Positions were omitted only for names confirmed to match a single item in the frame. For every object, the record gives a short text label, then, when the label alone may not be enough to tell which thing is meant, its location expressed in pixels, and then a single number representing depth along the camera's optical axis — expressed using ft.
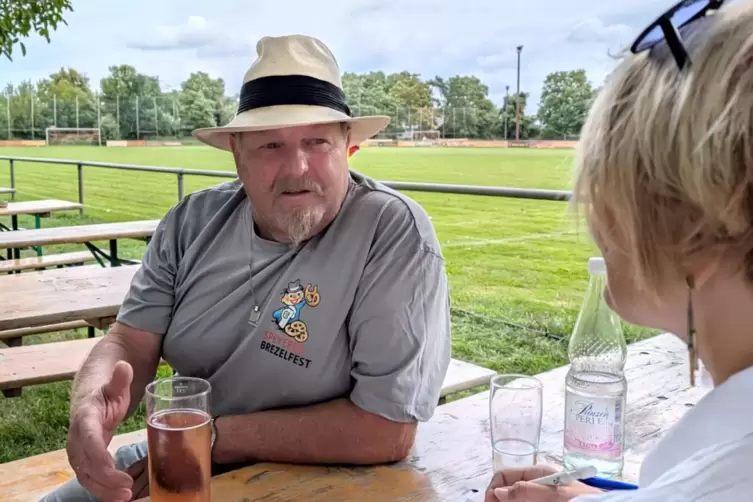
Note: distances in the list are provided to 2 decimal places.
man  4.23
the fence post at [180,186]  18.47
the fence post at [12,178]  31.07
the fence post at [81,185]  26.26
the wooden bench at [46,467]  5.65
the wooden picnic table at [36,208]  22.10
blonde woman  2.02
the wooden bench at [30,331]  12.93
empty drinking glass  4.01
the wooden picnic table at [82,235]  14.26
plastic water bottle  3.97
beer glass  3.32
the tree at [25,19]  13.26
